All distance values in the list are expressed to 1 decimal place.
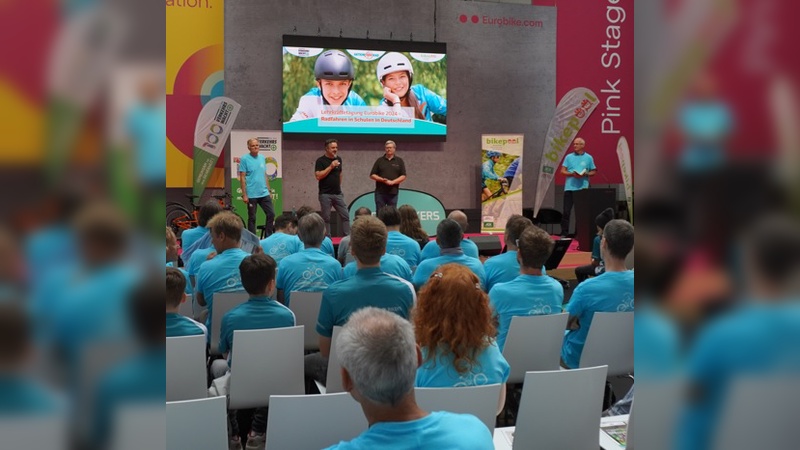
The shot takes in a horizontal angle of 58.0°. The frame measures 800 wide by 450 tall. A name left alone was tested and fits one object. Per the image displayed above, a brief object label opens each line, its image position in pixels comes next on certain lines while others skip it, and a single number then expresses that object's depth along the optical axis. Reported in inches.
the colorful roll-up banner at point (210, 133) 410.9
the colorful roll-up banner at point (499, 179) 459.8
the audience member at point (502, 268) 181.9
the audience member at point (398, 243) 214.8
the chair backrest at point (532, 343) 132.2
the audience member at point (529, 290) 144.1
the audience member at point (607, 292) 145.5
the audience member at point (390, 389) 64.6
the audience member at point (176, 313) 121.6
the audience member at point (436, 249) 214.4
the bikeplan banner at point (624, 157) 368.3
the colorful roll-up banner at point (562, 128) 460.4
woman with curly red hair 102.0
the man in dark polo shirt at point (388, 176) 414.6
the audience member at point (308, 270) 173.8
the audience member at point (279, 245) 216.2
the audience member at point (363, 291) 134.5
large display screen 431.5
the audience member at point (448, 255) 177.5
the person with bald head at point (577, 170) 450.4
